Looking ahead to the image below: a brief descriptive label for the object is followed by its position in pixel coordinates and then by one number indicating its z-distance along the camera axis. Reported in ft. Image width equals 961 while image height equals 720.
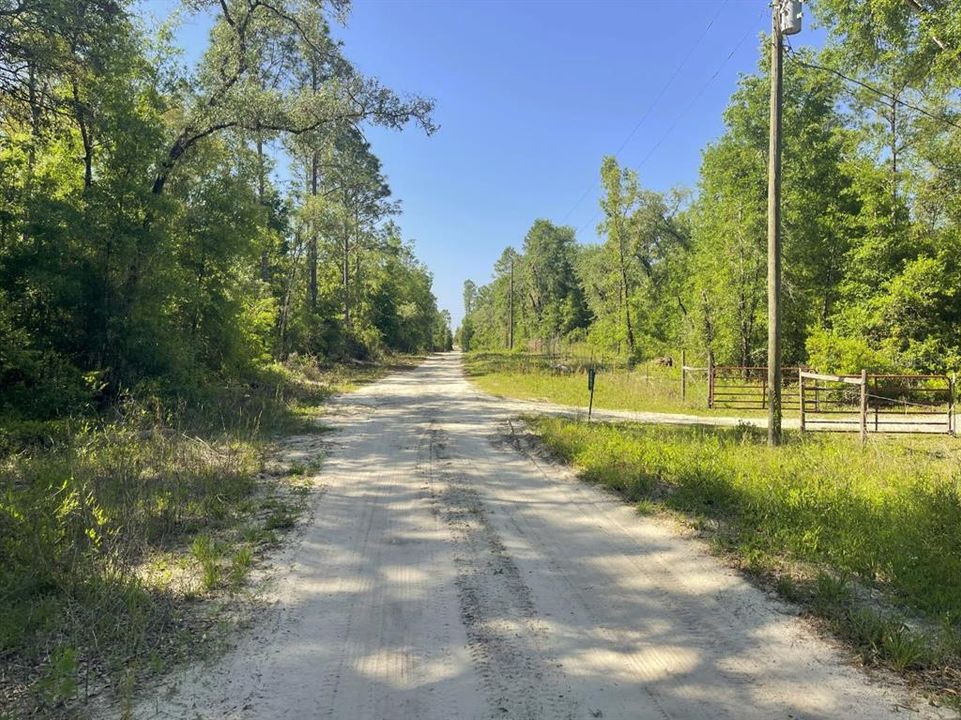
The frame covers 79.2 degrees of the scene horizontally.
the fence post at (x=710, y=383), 65.92
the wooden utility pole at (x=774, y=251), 34.55
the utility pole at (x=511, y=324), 228.92
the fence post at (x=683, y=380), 70.61
